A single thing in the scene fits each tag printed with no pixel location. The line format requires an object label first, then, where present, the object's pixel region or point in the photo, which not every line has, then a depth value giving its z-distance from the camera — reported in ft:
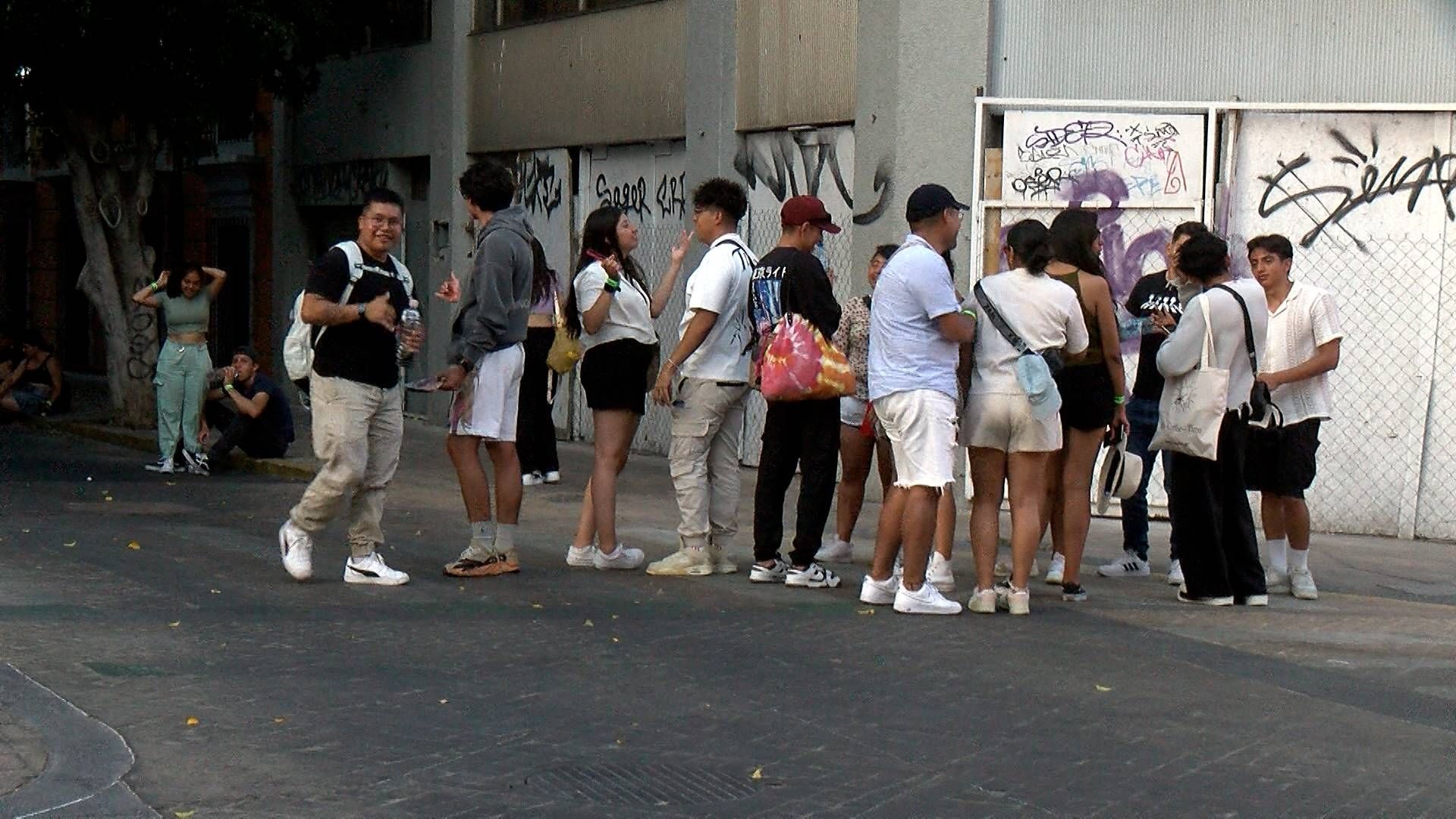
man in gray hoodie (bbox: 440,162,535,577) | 29.09
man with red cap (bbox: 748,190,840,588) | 28.81
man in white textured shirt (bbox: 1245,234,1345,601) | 29.81
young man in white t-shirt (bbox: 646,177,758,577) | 29.63
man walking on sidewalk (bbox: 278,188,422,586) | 27.96
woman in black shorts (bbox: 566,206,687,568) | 30.35
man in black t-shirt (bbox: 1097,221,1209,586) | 31.53
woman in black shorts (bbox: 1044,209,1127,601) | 28.43
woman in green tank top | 48.93
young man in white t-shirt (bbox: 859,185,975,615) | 26.61
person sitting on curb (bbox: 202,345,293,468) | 48.39
